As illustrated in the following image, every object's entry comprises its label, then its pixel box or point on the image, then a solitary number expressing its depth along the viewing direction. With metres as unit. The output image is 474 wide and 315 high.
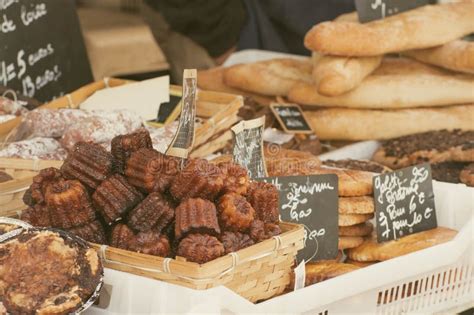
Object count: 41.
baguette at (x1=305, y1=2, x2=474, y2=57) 4.70
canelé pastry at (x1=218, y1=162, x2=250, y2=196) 2.76
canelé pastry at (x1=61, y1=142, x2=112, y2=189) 2.77
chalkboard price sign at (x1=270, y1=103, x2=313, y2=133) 4.72
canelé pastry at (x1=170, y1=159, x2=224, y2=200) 2.71
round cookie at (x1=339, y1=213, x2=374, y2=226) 3.47
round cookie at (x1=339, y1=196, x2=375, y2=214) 3.46
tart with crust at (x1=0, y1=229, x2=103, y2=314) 2.38
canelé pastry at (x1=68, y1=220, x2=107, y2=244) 2.70
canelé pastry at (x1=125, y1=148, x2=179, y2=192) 2.75
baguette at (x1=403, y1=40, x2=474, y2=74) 4.78
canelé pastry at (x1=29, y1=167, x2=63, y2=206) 2.77
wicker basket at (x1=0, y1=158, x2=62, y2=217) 3.41
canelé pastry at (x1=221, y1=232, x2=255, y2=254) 2.65
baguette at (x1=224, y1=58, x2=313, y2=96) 5.21
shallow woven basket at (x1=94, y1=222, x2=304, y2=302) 2.52
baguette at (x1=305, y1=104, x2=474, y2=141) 4.88
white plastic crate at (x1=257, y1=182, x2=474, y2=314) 2.89
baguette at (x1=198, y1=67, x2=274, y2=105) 5.33
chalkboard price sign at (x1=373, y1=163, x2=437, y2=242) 3.51
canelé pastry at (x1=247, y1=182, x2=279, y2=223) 2.83
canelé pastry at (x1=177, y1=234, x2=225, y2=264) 2.55
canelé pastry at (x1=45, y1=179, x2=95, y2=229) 2.68
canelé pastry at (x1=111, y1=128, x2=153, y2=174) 2.87
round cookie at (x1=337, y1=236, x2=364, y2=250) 3.51
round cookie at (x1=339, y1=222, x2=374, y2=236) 3.55
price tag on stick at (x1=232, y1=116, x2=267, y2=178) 3.16
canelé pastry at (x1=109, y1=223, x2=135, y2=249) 2.67
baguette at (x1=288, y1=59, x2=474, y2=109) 4.87
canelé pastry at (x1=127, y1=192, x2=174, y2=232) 2.68
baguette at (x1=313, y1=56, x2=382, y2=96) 4.70
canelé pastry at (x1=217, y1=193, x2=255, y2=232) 2.69
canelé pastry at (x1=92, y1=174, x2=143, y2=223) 2.72
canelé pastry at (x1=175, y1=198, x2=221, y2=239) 2.60
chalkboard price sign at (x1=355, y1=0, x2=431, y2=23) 4.92
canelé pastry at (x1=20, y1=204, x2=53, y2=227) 2.72
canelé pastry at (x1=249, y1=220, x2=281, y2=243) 2.75
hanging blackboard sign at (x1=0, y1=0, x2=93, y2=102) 4.69
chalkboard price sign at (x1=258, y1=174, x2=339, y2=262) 3.24
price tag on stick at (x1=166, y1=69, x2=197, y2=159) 2.94
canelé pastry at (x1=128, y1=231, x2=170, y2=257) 2.61
